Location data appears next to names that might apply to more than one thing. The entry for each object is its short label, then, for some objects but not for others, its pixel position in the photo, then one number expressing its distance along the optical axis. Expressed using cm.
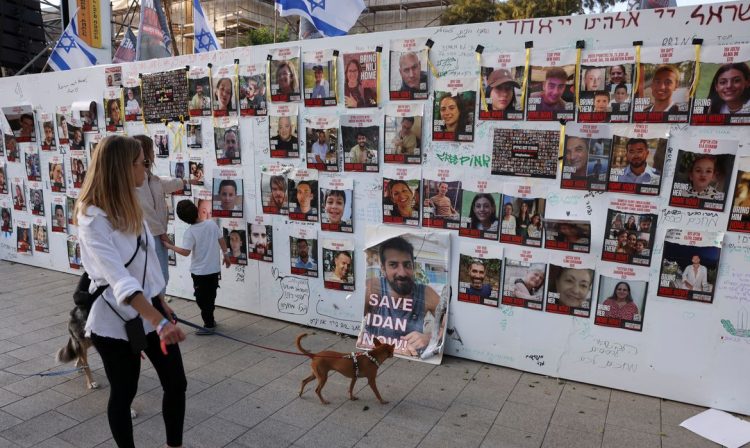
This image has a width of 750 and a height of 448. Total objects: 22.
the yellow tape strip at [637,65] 371
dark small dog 401
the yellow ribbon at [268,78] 532
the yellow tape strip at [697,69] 355
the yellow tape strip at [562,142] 401
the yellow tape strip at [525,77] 406
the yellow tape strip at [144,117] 641
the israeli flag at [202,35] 688
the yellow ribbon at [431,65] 446
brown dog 376
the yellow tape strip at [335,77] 493
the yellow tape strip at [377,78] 470
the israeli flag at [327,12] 518
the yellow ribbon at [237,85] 555
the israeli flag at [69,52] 764
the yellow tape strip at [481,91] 425
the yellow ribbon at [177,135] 614
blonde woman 244
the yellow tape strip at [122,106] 657
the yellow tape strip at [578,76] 390
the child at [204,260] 538
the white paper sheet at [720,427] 343
